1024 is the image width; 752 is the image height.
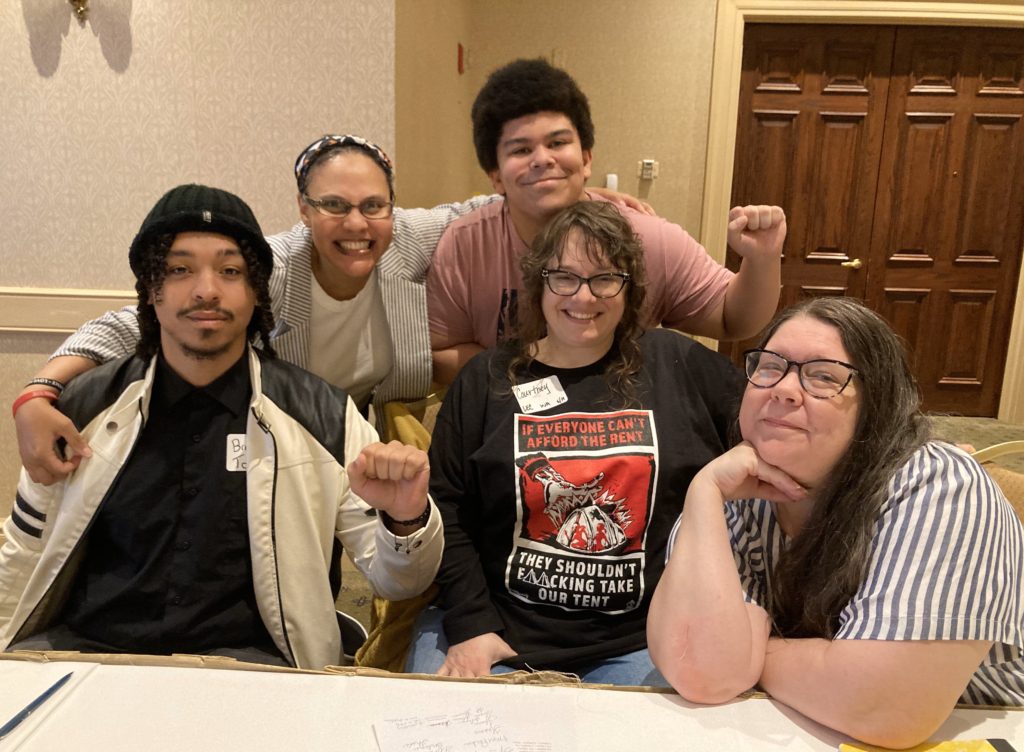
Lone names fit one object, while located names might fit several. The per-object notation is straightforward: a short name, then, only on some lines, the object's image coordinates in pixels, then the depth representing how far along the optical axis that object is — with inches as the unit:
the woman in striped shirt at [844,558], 34.2
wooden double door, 175.5
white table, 34.2
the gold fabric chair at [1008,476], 57.1
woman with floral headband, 59.2
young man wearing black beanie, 54.1
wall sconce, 98.7
